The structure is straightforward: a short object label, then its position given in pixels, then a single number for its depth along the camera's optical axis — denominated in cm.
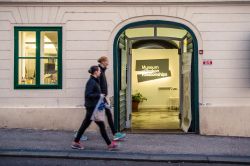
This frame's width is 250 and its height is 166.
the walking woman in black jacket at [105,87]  671
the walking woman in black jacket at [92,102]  615
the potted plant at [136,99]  1329
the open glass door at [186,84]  808
